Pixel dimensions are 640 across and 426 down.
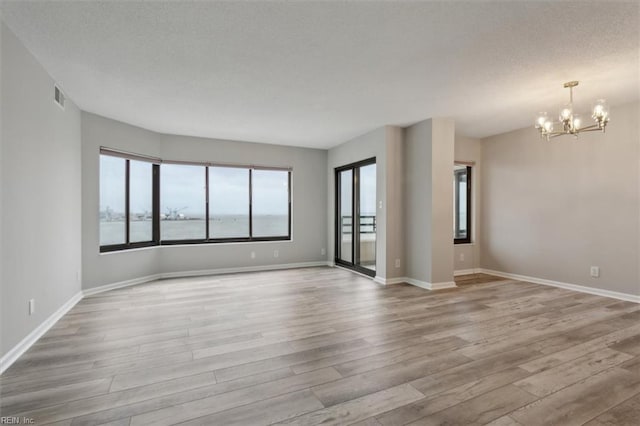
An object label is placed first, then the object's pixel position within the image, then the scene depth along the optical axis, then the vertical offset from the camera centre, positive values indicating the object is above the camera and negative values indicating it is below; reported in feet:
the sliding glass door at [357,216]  18.70 -0.36
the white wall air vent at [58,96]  10.97 +4.23
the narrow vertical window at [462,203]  20.10 +0.50
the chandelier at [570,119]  10.48 +3.39
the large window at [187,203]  16.00 +0.53
